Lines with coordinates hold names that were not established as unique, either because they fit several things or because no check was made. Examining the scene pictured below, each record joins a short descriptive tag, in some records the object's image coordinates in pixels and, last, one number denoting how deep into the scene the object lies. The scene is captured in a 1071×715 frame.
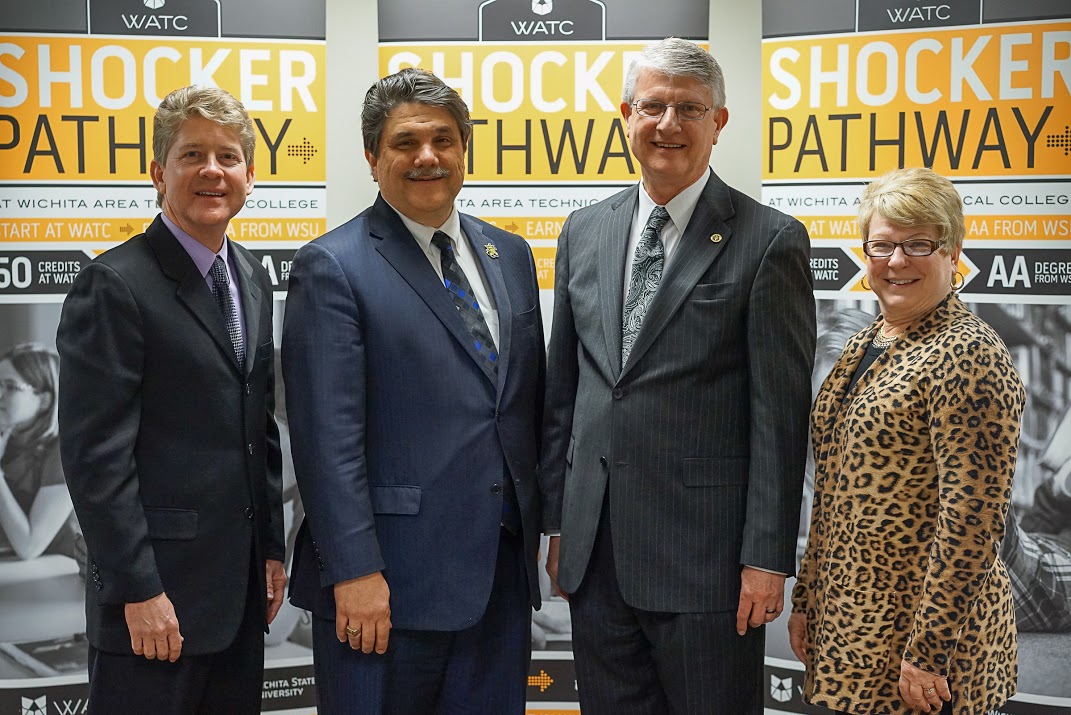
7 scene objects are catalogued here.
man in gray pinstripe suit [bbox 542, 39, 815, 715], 2.21
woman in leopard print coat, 1.93
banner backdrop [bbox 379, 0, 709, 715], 3.64
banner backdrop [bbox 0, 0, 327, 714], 3.45
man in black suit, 2.08
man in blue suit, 2.16
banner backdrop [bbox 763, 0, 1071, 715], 3.28
